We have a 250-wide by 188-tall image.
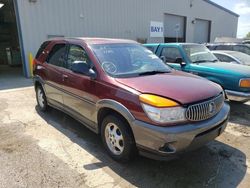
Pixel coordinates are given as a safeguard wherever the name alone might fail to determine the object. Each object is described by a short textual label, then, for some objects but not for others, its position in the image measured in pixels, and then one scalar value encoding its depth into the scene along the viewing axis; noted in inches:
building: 428.5
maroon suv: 106.9
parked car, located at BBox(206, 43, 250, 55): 390.6
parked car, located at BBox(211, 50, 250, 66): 311.0
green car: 201.0
